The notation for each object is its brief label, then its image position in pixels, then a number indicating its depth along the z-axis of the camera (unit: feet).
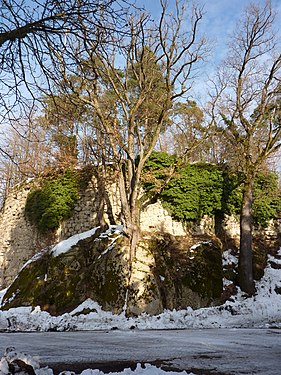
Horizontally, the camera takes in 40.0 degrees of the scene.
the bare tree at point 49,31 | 12.60
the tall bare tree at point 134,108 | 40.73
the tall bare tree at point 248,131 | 42.09
